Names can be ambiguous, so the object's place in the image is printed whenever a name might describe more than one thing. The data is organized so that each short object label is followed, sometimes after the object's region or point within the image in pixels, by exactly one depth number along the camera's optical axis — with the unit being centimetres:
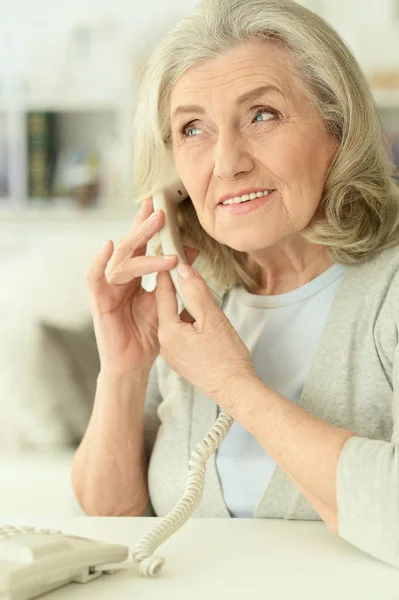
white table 87
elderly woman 107
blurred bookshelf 389
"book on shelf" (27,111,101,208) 391
